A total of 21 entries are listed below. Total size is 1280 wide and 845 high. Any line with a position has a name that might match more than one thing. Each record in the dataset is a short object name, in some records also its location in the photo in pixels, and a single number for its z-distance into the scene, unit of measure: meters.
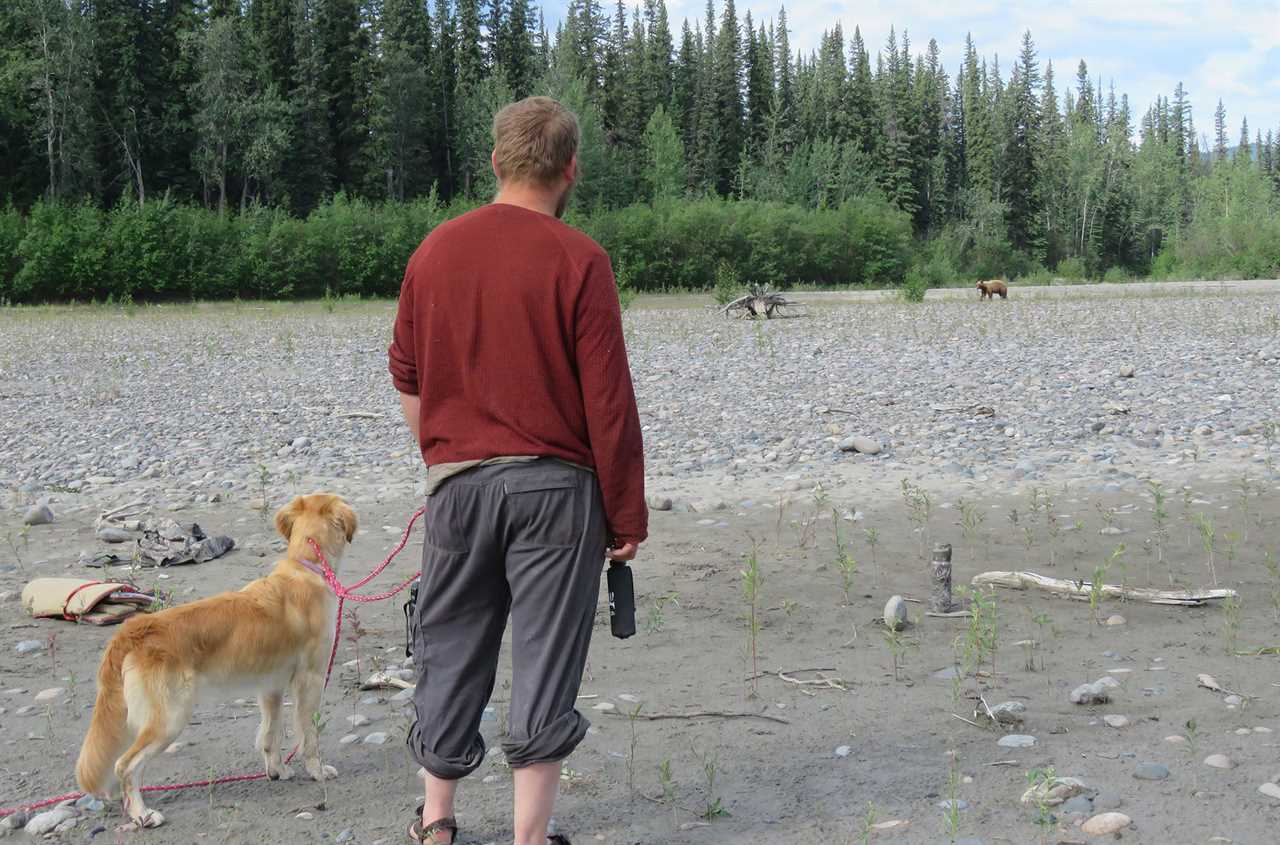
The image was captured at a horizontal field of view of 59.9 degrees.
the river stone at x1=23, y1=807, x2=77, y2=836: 3.79
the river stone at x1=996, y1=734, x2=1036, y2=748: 4.38
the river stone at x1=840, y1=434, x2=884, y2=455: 10.38
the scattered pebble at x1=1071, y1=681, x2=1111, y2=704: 4.80
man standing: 3.06
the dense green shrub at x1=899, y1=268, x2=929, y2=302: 34.59
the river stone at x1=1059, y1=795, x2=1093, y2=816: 3.75
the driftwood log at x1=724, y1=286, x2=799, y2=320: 28.00
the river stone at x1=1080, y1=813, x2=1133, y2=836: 3.61
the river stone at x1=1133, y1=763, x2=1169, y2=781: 4.00
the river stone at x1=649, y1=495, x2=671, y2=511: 8.68
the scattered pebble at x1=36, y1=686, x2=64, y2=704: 5.00
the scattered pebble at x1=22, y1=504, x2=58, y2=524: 8.38
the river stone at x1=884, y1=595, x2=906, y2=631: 5.88
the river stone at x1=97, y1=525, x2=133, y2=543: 7.86
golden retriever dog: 3.74
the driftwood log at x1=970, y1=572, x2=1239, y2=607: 6.10
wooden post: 6.01
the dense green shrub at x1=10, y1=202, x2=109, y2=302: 44.97
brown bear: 36.09
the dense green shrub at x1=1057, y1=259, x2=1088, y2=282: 63.92
